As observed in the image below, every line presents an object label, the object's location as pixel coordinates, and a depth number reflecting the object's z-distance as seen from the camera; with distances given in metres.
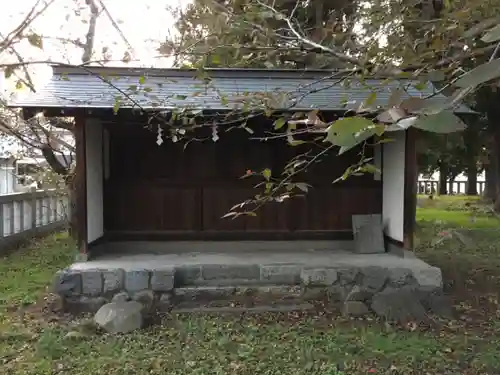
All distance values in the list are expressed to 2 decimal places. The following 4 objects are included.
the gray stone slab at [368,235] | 6.68
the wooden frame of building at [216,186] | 6.89
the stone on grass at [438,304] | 5.36
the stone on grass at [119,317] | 4.79
